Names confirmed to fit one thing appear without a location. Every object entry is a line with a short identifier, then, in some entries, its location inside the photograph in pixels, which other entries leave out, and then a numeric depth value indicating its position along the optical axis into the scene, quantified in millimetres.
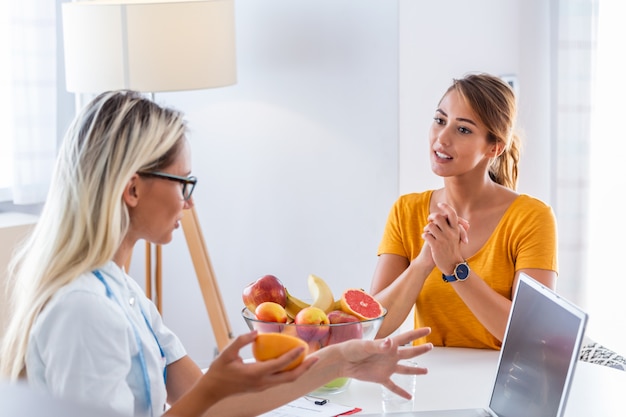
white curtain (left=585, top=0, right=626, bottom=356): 3281
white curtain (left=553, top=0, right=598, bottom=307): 3303
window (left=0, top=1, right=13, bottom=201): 3053
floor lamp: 2625
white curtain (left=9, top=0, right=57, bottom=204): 3059
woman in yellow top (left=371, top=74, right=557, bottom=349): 1969
